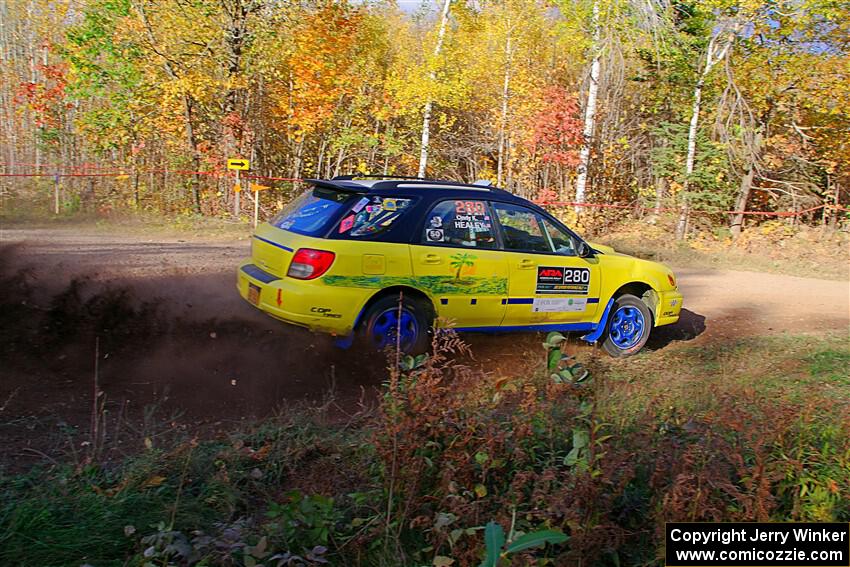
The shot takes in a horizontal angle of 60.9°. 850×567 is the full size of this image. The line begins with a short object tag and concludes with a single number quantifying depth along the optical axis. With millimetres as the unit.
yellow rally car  6559
